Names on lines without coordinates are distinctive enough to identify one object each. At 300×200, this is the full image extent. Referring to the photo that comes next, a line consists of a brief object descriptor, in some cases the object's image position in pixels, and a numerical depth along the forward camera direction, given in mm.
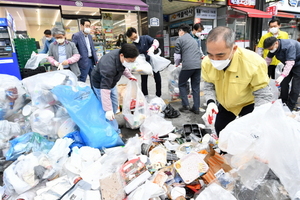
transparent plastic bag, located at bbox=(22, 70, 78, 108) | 2266
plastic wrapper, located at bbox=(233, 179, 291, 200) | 1205
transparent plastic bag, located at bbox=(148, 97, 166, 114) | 2998
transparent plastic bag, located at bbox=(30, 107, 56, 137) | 2187
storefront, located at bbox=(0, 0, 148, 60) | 5504
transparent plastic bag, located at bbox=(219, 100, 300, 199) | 1103
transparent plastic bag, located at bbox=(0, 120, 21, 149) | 2014
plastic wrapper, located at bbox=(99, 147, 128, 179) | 1714
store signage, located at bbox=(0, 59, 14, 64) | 4367
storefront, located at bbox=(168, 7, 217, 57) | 9317
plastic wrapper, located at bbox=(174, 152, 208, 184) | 1521
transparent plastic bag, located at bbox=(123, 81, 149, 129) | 2641
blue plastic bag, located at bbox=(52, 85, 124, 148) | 2105
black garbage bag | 3140
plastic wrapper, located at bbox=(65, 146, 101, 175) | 1743
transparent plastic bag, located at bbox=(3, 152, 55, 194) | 1487
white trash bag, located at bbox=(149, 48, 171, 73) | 3494
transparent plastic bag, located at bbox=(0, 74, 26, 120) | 2254
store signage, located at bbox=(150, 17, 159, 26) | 7063
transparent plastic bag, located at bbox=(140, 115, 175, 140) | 2340
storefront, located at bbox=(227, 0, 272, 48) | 9289
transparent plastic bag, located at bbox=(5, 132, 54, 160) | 1905
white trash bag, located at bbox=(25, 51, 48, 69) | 3127
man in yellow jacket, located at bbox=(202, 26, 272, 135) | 1252
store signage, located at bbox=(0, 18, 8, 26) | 4191
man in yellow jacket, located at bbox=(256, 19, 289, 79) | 3635
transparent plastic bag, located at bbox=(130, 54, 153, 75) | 3176
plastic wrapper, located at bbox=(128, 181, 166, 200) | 1342
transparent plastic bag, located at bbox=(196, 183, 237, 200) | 1204
